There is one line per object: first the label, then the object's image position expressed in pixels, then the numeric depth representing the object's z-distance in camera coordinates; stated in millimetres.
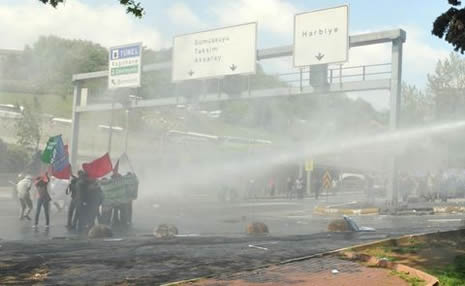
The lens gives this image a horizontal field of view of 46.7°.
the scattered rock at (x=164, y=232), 12082
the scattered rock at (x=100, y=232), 11773
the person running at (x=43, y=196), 14039
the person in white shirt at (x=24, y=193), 15492
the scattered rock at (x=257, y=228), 12978
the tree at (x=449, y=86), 42438
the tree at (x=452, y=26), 9109
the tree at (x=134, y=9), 8114
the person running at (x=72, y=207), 13773
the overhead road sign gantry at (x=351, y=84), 20266
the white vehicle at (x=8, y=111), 49900
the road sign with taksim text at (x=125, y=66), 27094
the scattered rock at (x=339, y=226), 13305
